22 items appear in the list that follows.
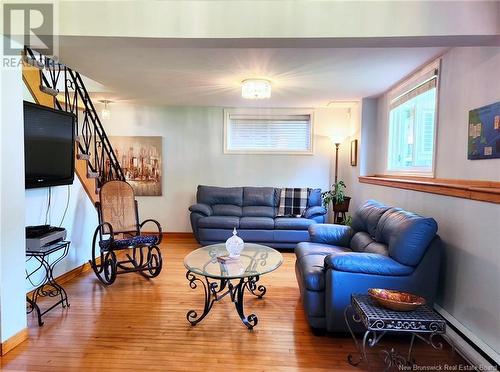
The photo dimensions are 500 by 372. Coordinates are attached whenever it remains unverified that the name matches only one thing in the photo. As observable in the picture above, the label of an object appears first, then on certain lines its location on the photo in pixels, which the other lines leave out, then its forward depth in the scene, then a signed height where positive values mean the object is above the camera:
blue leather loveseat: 2.20 -0.73
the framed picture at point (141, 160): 5.58 +0.14
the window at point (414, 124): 3.14 +0.58
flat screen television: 2.69 +0.19
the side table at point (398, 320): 1.74 -0.85
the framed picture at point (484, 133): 2.11 +0.31
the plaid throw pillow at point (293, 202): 5.11 -0.53
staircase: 2.92 +0.77
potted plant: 4.96 -0.47
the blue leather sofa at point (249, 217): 4.70 -0.76
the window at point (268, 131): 5.62 +0.73
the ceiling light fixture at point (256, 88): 3.62 +0.99
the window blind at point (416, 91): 3.03 +0.92
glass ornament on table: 2.70 -0.68
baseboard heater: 1.86 -1.14
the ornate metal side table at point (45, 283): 2.49 -1.14
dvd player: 2.44 -0.59
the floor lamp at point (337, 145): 5.34 +0.47
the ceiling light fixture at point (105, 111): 5.06 +0.95
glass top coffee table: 2.39 -0.81
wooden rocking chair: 3.32 -0.80
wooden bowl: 1.82 -0.79
